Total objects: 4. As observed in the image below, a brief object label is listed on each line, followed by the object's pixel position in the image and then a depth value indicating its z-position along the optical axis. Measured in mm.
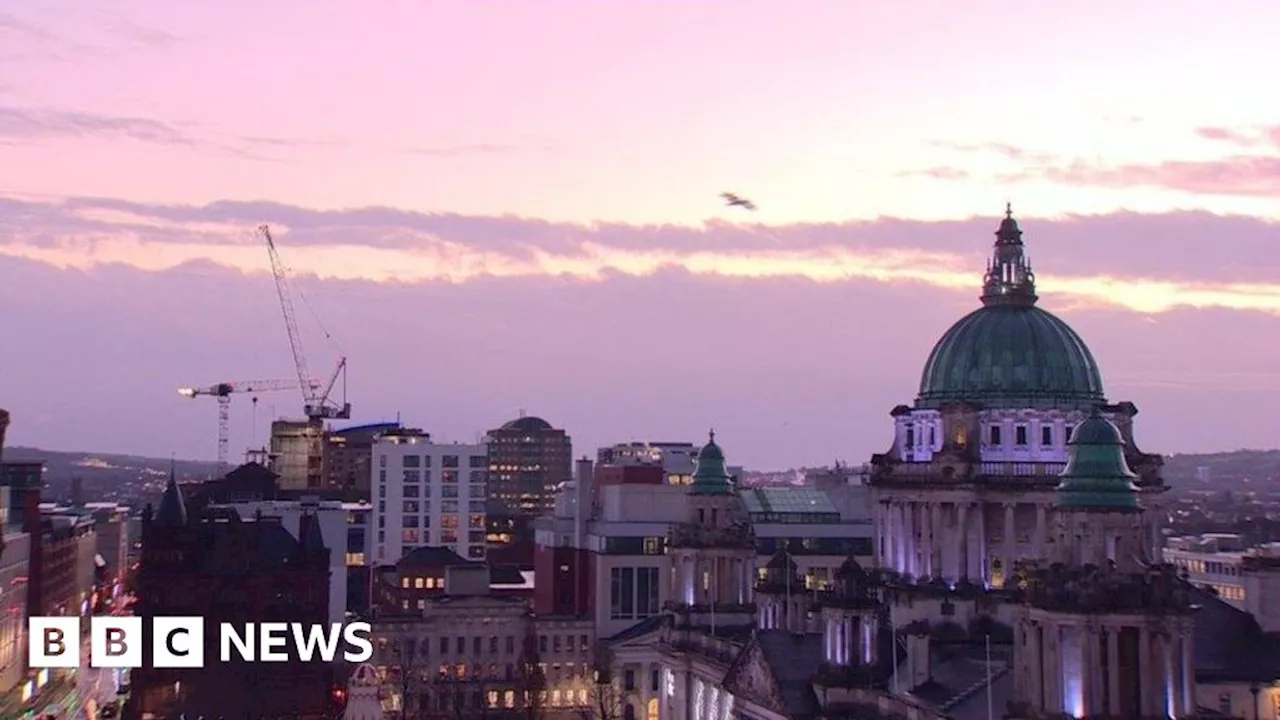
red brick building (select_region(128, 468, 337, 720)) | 141875
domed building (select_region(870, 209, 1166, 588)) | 106875
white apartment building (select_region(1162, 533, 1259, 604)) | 185750
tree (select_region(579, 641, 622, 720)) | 152750
